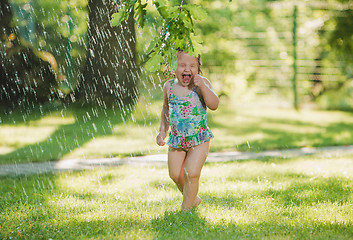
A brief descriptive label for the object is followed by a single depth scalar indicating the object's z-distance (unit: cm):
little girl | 704
